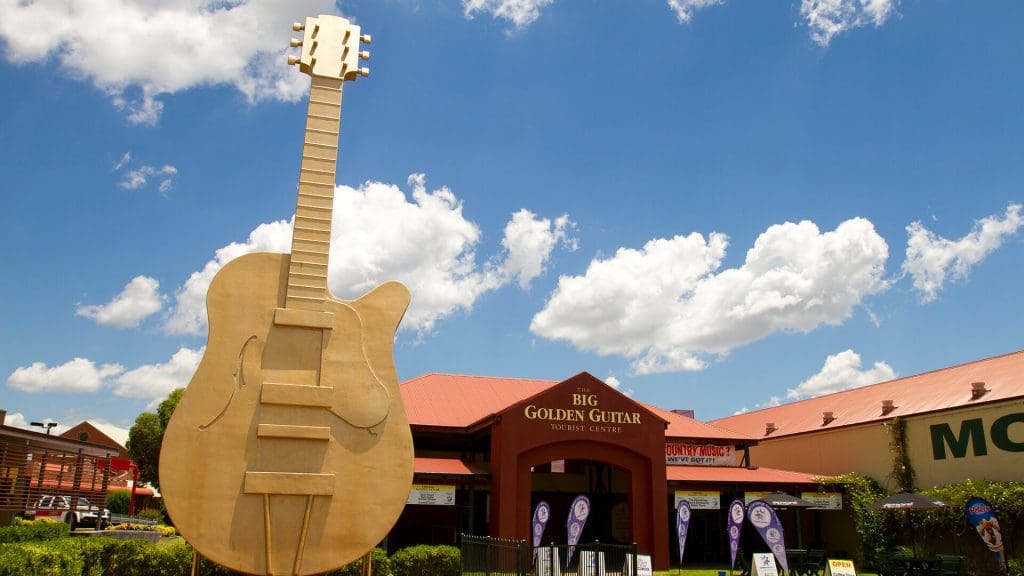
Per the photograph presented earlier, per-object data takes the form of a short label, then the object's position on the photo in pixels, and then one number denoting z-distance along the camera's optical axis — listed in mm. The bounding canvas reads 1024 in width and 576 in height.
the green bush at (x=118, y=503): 43053
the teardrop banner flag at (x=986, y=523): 15469
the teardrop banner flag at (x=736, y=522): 16891
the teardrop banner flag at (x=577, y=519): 17609
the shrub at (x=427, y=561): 15711
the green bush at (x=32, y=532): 14523
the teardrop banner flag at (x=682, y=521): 17812
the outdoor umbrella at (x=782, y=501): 20312
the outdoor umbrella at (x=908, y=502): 18078
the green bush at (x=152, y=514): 33375
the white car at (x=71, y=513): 24688
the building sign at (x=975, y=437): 20141
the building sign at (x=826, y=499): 23438
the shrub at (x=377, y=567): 15039
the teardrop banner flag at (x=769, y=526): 15528
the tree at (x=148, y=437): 40062
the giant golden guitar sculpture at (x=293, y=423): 8008
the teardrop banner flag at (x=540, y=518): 18297
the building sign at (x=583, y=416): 20828
